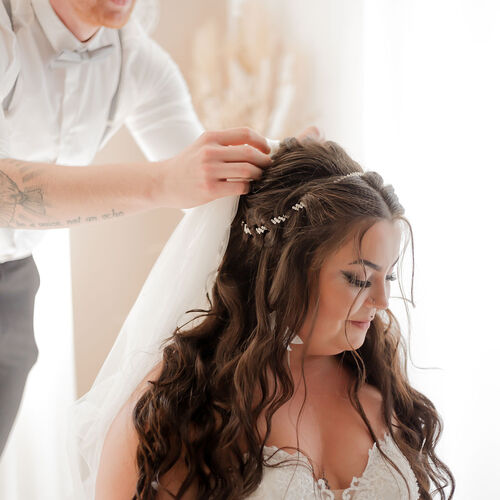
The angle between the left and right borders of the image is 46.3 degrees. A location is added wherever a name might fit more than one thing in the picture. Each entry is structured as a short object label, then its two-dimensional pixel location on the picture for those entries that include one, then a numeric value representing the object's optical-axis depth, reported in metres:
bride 1.18
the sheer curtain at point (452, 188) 1.70
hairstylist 1.16
